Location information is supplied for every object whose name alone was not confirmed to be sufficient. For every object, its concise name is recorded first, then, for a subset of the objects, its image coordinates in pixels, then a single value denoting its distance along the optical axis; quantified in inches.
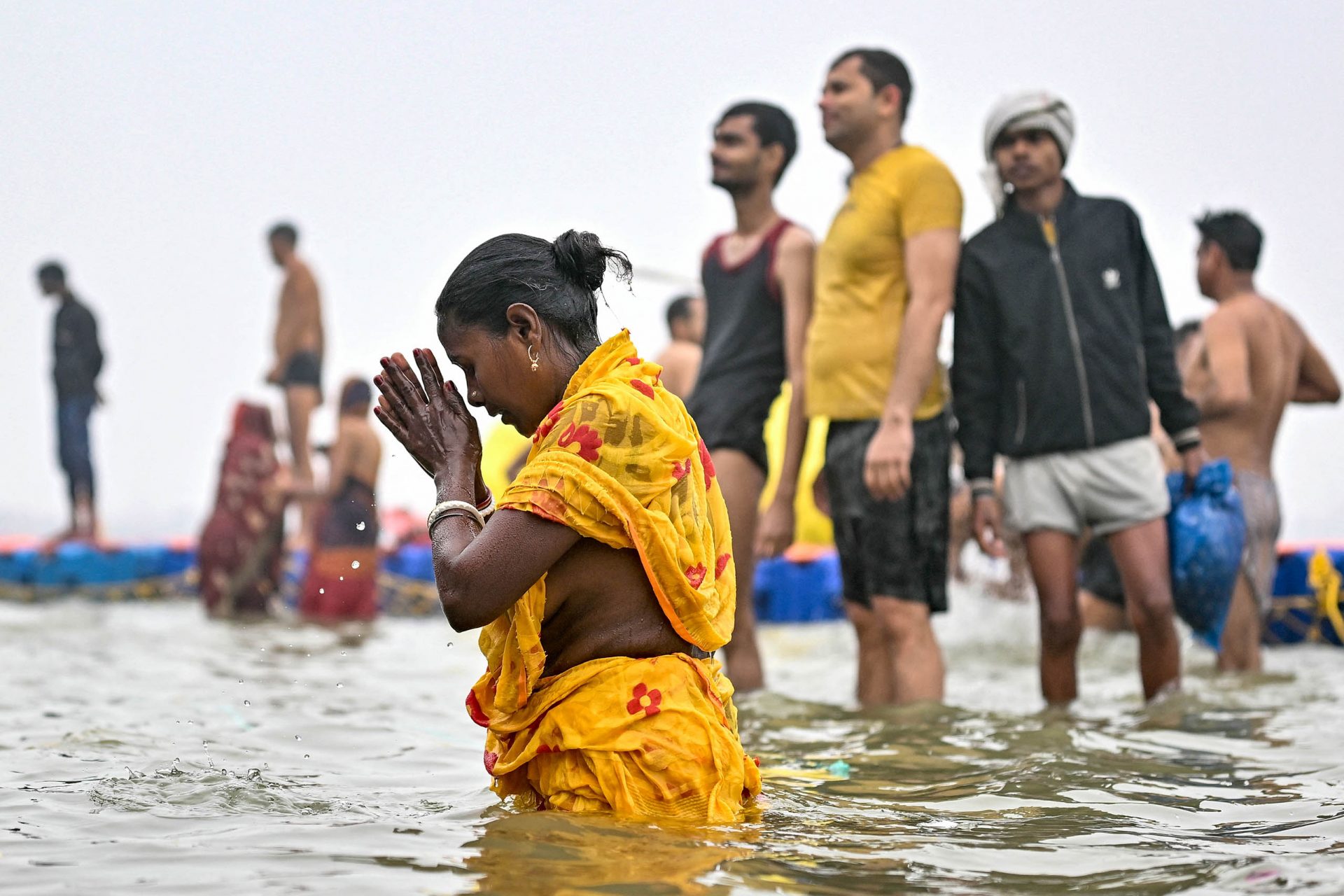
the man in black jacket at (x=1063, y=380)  193.8
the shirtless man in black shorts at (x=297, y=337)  464.1
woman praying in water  104.3
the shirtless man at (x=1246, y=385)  253.3
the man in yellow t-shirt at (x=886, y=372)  191.0
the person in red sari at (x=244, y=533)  406.3
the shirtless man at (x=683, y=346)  305.7
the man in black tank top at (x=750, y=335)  211.0
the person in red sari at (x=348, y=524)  376.2
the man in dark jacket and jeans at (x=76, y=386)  491.5
